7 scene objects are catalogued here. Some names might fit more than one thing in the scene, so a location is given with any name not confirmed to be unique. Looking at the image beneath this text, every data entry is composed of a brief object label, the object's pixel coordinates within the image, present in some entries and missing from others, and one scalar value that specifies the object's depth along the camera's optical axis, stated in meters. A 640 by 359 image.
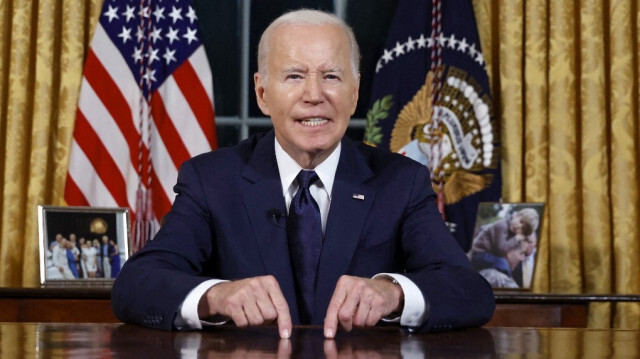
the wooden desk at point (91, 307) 3.22
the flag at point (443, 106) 3.96
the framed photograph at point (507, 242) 3.59
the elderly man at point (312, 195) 2.10
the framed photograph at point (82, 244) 3.54
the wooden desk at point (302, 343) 1.30
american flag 3.97
